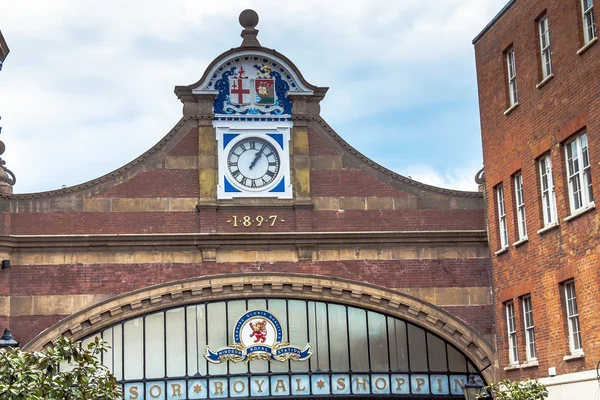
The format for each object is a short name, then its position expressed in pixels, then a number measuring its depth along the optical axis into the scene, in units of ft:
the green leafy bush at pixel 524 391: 86.07
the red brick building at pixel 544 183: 87.45
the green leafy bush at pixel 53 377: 51.01
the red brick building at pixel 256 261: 106.32
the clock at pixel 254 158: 110.22
